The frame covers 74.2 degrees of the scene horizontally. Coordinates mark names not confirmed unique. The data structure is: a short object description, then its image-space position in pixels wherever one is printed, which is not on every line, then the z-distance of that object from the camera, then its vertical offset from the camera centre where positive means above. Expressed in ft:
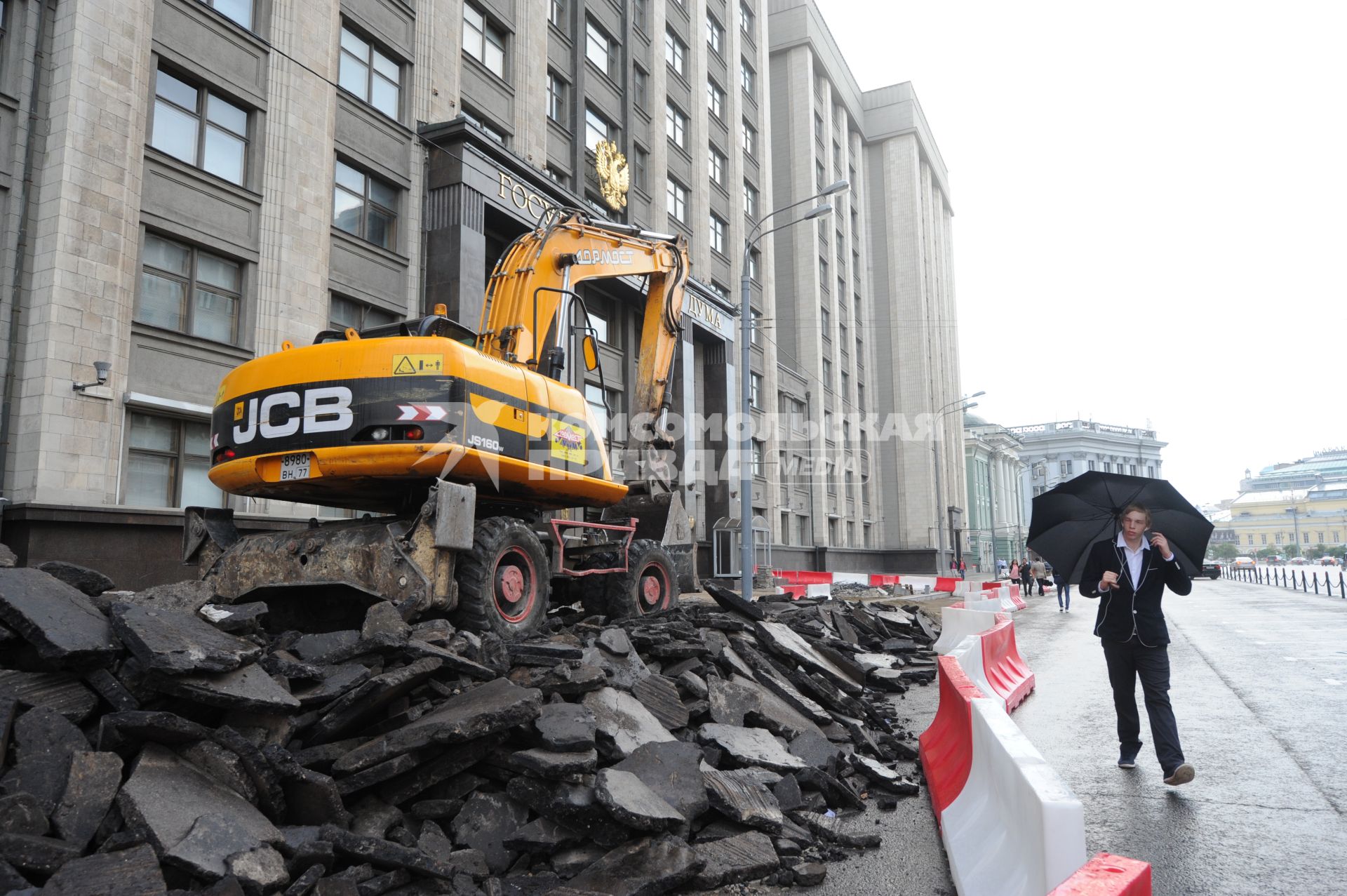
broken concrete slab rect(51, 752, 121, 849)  12.94 -3.46
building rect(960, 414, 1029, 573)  308.81 +25.95
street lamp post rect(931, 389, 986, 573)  169.39 +7.47
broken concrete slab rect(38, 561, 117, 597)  22.13 -0.30
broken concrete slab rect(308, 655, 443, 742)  16.63 -2.66
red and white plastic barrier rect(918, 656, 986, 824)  17.48 -3.95
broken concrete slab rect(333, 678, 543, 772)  15.98 -2.97
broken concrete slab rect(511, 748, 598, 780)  15.94 -3.62
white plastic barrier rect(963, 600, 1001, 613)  61.05 -3.32
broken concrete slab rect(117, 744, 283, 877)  12.89 -3.73
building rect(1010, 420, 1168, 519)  397.19 +49.17
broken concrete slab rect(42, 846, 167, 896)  11.60 -4.11
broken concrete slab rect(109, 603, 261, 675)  15.43 -1.42
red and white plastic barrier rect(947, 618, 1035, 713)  26.32 -3.64
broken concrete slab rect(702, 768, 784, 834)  16.43 -4.55
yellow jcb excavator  26.16 +3.18
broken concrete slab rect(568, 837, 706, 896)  13.99 -4.93
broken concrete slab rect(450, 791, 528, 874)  15.19 -4.59
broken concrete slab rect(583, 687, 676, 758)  18.19 -3.50
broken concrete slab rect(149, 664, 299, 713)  15.49 -2.22
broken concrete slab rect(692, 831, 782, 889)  14.60 -5.03
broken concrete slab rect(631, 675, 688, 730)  21.54 -3.41
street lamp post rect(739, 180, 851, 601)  62.69 +7.49
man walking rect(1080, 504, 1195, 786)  20.20 -1.27
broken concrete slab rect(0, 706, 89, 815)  13.51 -2.96
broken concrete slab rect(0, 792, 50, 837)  12.48 -3.52
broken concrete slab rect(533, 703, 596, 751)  16.62 -3.17
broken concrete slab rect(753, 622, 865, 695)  30.17 -3.22
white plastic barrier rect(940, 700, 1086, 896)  10.30 -3.52
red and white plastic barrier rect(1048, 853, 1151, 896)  8.54 -3.15
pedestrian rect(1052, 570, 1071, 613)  98.59 -4.93
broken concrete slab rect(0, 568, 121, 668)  15.74 -1.03
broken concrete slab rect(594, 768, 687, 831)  14.85 -4.12
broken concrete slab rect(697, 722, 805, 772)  19.75 -4.25
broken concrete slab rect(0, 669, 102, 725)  15.14 -2.18
